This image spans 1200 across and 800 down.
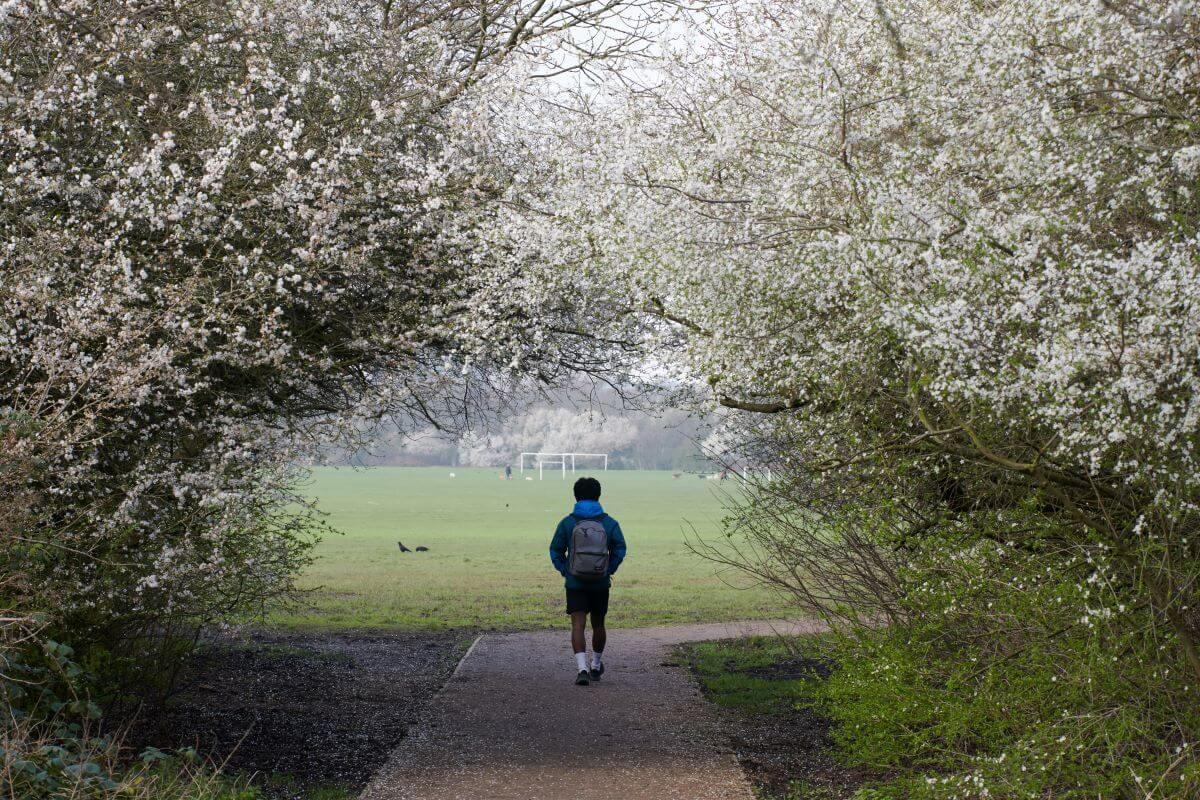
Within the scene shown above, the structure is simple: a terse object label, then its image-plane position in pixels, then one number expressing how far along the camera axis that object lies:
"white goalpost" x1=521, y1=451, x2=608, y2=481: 167.86
